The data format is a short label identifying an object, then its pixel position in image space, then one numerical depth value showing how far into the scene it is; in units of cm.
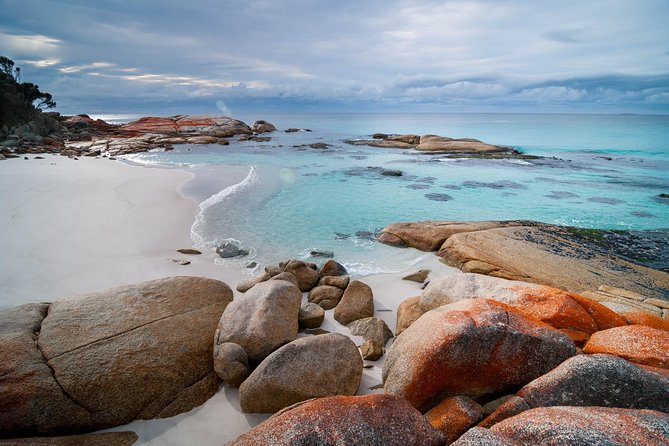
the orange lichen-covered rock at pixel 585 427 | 271
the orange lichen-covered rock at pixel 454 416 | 358
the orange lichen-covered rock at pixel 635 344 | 420
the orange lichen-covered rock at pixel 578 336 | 486
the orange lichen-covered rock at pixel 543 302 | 507
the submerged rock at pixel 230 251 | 1055
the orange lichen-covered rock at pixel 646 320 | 543
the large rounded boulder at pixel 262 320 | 560
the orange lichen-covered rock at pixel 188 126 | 5478
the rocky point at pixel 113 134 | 3338
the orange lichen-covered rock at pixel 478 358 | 403
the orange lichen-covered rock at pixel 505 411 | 355
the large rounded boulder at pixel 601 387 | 348
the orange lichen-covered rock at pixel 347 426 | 313
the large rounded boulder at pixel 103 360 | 432
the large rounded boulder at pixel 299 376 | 473
